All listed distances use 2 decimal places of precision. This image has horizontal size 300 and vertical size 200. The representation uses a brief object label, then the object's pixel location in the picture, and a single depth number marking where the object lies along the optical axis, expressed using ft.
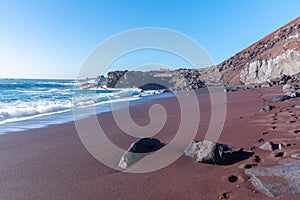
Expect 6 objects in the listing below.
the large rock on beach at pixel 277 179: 6.88
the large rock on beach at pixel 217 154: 9.59
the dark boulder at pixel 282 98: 24.93
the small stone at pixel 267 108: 20.24
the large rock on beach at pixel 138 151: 10.84
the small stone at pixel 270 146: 10.47
